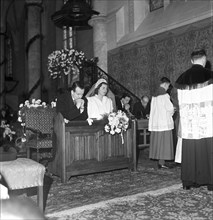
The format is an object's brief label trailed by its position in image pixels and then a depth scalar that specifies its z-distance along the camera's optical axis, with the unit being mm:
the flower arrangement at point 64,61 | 11039
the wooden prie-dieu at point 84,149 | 5523
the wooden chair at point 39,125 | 6898
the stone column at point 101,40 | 13633
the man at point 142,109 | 9789
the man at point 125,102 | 9661
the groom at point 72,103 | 5883
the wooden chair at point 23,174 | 3458
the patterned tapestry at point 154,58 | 10055
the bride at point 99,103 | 6328
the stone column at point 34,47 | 16312
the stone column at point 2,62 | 18391
